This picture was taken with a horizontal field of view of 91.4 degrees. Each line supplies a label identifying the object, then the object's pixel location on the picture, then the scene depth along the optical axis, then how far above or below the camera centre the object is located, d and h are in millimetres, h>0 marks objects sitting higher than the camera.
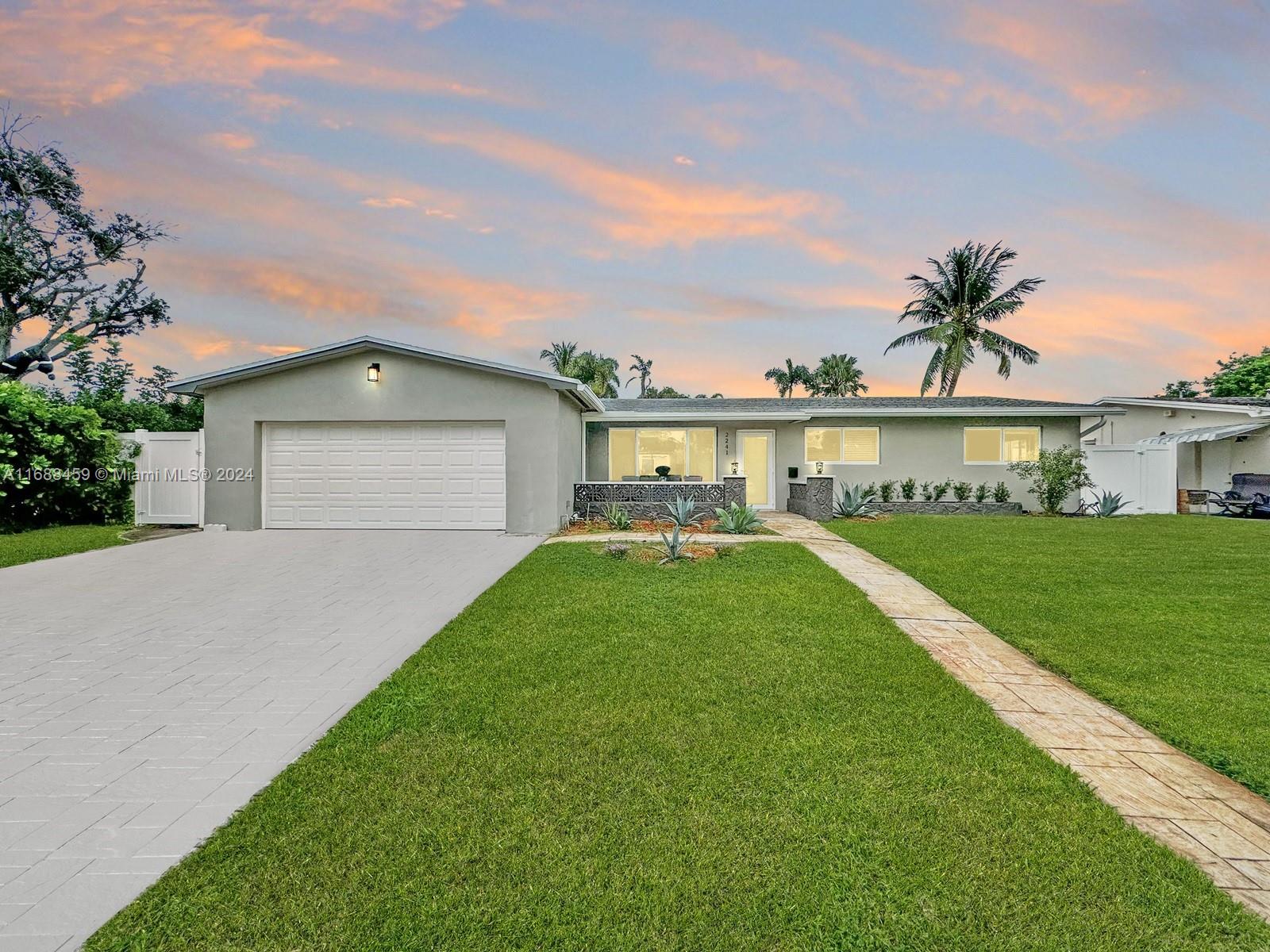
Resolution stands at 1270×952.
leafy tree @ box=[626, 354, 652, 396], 45156 +8231
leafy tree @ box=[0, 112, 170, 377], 23547 +9124
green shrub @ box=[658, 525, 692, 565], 8781 -961
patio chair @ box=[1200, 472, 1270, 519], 16078 -467
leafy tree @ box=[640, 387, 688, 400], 45062 +6655
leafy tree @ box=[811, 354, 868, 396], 43406 +7481
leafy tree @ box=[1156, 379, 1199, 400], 39438 +5885
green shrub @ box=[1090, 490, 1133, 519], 15891 -642
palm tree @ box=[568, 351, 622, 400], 34219 +6302
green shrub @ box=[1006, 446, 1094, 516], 15734 +137
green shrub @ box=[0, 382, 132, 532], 11734 +405
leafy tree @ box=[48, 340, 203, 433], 15531 +3193
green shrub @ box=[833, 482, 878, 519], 14922 -540
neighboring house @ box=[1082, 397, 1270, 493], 17594 +1451
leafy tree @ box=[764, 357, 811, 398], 44906 +7747
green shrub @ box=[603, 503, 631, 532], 12727 -727
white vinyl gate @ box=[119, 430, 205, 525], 12602 +177
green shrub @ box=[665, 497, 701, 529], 11415 -559
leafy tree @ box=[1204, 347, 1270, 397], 32938 +5642
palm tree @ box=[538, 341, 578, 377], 35344 +7411
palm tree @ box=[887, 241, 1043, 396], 29078 +8194
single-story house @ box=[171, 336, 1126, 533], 12242 +892
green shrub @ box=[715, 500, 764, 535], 11648 -728
